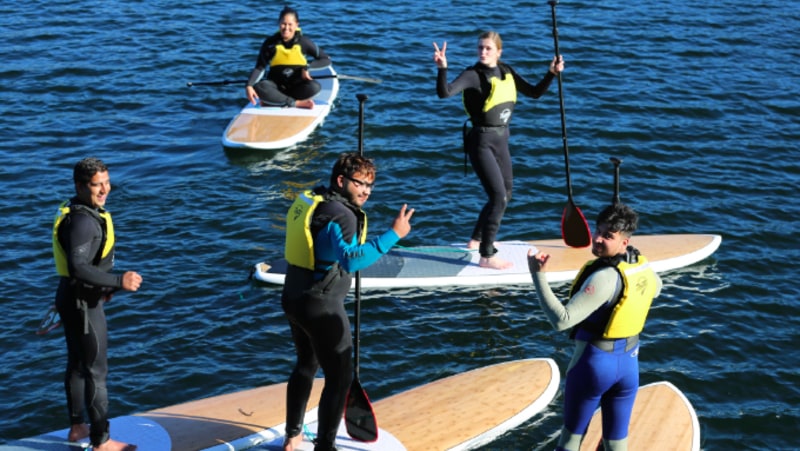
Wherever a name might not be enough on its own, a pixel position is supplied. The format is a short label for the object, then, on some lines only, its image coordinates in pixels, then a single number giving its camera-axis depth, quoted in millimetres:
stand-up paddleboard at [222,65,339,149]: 28969
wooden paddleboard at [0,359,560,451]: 15391
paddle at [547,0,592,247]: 21359
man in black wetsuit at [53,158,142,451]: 13344
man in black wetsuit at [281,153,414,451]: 12992
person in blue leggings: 12687
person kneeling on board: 29203
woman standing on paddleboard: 20172
